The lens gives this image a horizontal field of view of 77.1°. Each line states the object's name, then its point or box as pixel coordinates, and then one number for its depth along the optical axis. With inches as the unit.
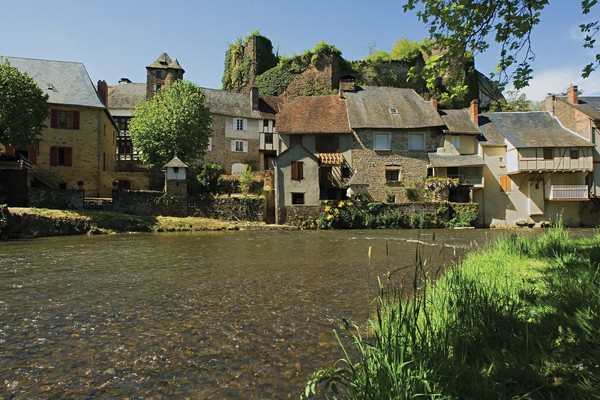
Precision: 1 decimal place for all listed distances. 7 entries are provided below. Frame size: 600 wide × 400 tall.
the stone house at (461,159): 1156.5
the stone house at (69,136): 1130.7
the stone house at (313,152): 1080.8
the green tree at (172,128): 1138.7
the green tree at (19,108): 890.1
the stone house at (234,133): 1475.1
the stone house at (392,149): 1221.1
